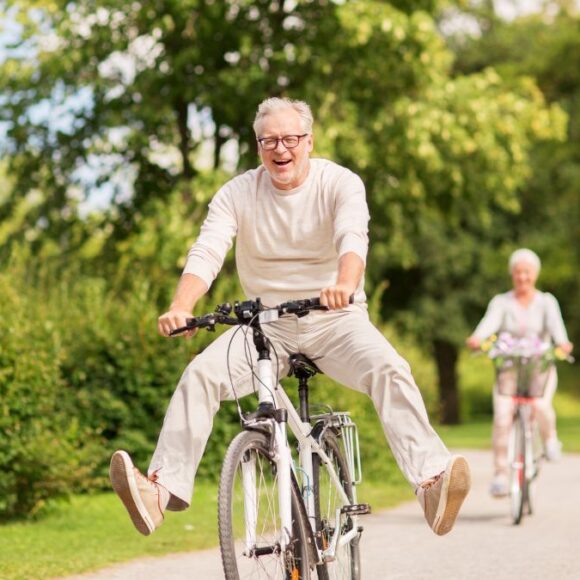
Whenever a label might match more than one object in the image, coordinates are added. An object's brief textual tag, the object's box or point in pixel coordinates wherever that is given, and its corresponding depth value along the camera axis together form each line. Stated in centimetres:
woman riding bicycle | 1615
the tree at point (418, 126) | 2979
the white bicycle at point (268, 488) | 712
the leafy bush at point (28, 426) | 1391
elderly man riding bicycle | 762
